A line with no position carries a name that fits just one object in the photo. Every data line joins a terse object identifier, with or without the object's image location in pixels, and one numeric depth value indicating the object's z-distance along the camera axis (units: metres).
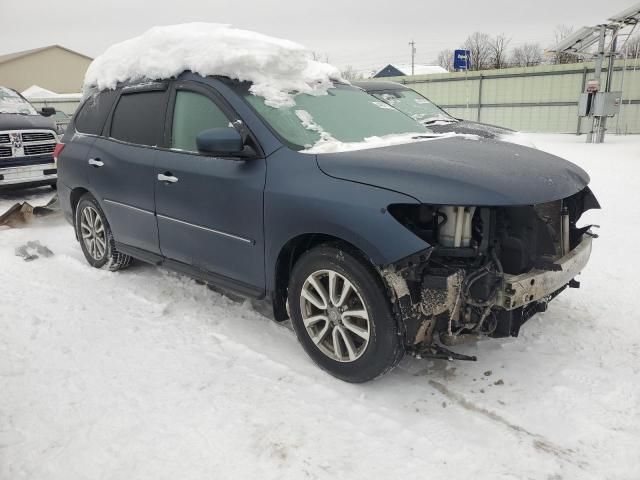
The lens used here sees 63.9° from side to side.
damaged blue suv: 2.66
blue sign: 21.36
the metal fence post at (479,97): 19.83
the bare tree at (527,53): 52.34
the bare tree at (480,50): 39.75
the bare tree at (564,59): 29.03
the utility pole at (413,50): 65.55
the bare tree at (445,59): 64.56
